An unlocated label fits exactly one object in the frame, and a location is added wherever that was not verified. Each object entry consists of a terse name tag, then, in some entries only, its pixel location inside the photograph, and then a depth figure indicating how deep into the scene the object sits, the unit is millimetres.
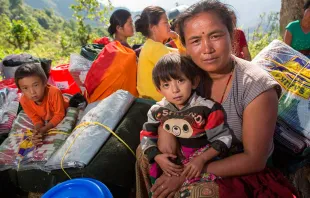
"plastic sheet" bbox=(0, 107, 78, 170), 2357
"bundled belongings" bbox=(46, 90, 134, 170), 2088
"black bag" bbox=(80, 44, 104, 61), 3221
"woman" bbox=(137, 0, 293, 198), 1353
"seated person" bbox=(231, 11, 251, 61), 3627
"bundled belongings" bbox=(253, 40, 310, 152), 1660
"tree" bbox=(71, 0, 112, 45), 9555
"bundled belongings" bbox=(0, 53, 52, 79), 3404
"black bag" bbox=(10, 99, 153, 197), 2053
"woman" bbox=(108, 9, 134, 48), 4004
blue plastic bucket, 1602
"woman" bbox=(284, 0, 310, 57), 3441
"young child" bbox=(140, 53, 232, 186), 1481
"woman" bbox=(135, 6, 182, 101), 2719
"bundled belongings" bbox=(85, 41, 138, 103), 2742
